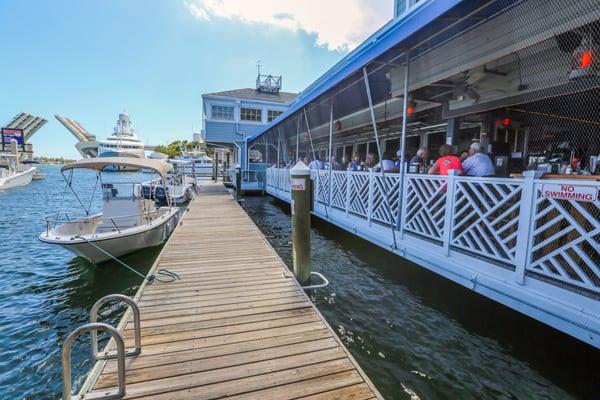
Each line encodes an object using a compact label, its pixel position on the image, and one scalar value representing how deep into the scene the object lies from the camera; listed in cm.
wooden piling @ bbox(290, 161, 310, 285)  416
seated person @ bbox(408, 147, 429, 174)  524
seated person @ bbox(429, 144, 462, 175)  431
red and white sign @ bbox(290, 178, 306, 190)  415
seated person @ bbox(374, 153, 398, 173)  609
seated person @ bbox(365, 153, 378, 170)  750
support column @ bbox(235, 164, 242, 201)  1423
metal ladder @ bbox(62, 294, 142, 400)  170
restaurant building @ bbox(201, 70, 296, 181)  1873
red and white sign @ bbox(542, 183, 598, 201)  246
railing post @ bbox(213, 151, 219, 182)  2502
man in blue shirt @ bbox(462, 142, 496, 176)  394
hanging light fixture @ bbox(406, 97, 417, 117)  634
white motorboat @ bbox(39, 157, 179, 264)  576
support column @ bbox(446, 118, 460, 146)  655
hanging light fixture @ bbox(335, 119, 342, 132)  1076
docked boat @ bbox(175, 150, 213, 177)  3077
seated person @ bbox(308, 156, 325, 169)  879
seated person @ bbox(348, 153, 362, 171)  795
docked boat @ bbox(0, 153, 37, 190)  2263
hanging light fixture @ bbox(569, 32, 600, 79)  322
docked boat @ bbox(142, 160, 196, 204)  1400
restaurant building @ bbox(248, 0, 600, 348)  275
